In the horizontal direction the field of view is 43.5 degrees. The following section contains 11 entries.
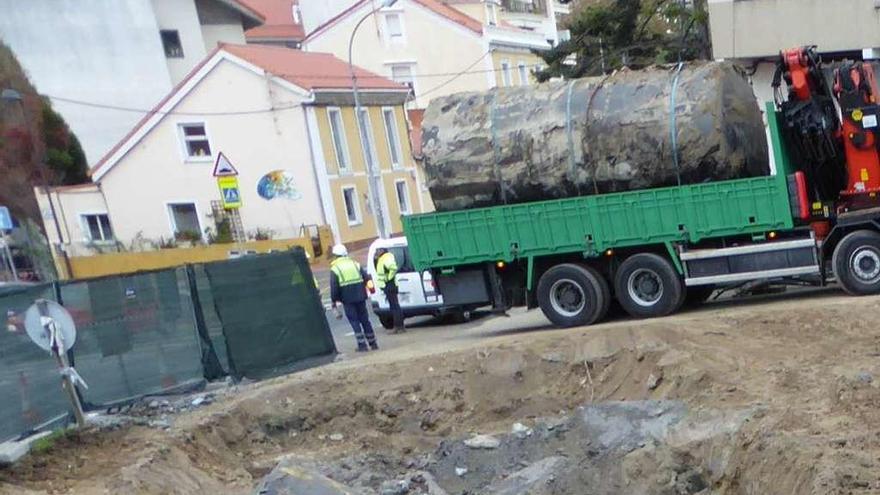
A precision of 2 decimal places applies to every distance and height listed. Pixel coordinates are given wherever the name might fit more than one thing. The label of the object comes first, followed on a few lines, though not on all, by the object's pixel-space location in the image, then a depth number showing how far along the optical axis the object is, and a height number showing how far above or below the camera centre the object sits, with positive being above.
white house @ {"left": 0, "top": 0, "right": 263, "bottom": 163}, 48.69 +8.61
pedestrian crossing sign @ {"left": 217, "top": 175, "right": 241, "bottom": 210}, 20.89 +0.59
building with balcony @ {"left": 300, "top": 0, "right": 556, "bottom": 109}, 53.50 +6.72
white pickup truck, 18.72 -1.73
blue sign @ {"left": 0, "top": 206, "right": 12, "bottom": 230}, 27.91 +1.16
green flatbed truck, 14.52 -1.41
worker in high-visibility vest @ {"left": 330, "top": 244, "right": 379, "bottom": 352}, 16.48 -1.37
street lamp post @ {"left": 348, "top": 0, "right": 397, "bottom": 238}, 35.31 +0.64
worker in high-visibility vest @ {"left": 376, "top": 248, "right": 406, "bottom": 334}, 17.80 -1.36
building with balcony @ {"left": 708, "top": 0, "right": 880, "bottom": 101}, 22.44 +1.76
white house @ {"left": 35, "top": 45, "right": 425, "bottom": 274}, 39.25 +2.15
